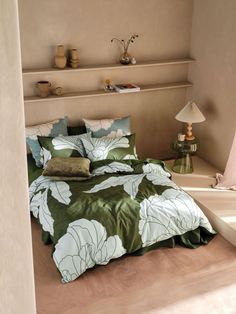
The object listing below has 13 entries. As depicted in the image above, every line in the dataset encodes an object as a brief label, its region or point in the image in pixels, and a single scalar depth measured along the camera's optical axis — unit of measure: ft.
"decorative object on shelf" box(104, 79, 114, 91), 10.90
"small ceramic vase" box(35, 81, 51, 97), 10.04
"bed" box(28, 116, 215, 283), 7.50
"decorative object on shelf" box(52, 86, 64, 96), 10.31
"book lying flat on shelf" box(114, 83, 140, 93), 10.79
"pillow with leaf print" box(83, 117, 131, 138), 10.42
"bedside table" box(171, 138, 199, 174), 10.81
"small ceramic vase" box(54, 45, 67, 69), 9.96
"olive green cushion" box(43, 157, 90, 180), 9.03
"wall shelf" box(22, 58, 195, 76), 10.01
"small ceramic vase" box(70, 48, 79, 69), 10.16
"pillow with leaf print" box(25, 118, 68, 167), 9.88
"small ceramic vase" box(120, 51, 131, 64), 10.77
